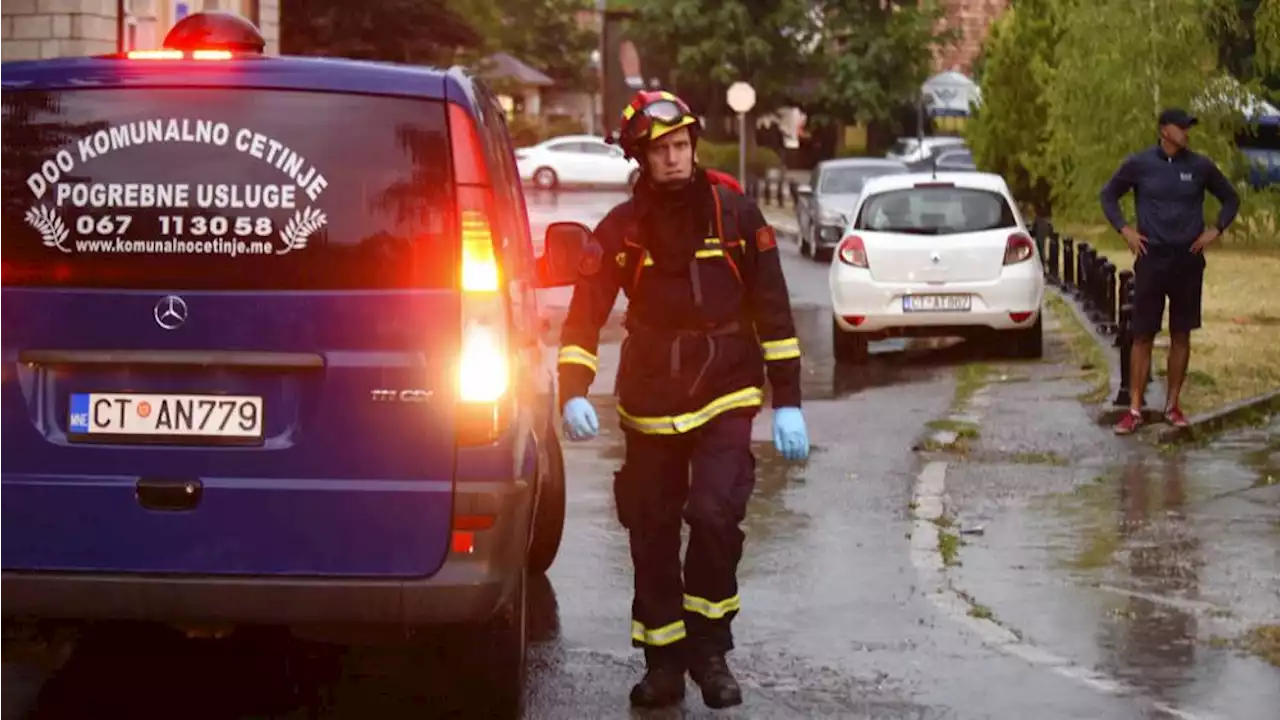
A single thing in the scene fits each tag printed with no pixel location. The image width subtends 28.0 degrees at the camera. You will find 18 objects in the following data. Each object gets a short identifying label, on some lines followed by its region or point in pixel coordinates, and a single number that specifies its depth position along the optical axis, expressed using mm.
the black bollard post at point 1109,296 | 20770
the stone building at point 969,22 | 104688
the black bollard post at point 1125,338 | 15320
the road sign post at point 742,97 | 56094
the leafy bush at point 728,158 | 74625
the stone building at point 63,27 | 28547
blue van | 6488
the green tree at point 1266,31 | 19650
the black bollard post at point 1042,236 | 29734
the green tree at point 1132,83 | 32156
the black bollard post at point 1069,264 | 26703
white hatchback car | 19375
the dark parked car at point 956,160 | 51594
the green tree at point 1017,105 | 44312
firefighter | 7309
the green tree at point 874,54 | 75188
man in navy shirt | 13672
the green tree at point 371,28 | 50938
